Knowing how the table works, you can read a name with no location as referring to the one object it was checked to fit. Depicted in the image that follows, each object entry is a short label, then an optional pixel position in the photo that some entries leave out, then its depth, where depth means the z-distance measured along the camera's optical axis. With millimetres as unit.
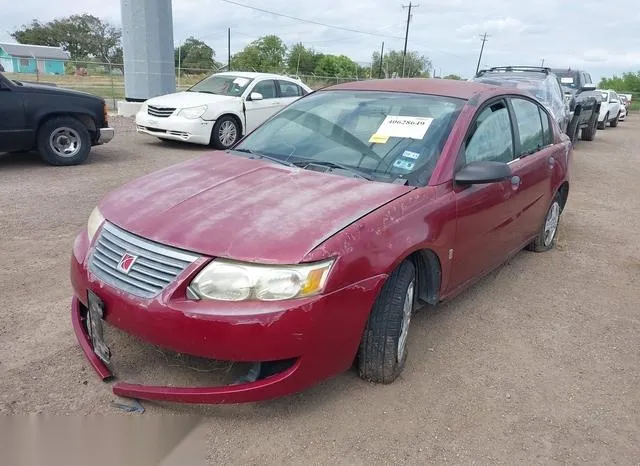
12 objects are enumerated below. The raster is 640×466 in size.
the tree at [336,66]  62775
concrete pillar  14086
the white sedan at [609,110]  19875
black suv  12625
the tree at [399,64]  66625
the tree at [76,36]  67312
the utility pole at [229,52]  45475
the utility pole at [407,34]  54500
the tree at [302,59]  65500
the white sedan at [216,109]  10039
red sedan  2316
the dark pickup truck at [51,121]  7297
